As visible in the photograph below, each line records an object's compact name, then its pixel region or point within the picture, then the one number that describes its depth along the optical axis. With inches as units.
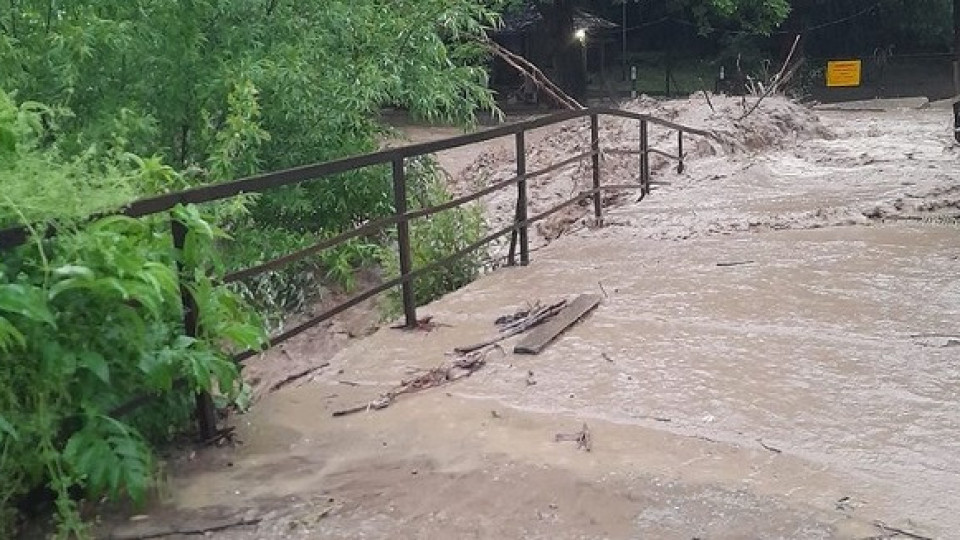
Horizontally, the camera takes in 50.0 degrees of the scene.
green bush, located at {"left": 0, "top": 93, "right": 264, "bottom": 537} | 117.4
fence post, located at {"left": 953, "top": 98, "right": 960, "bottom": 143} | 614.8
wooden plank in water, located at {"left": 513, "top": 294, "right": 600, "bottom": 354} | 192.9
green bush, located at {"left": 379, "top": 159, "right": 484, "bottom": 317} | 276.5
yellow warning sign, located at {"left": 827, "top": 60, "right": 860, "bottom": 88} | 1189.7
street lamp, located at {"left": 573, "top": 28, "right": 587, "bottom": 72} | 1174.8
